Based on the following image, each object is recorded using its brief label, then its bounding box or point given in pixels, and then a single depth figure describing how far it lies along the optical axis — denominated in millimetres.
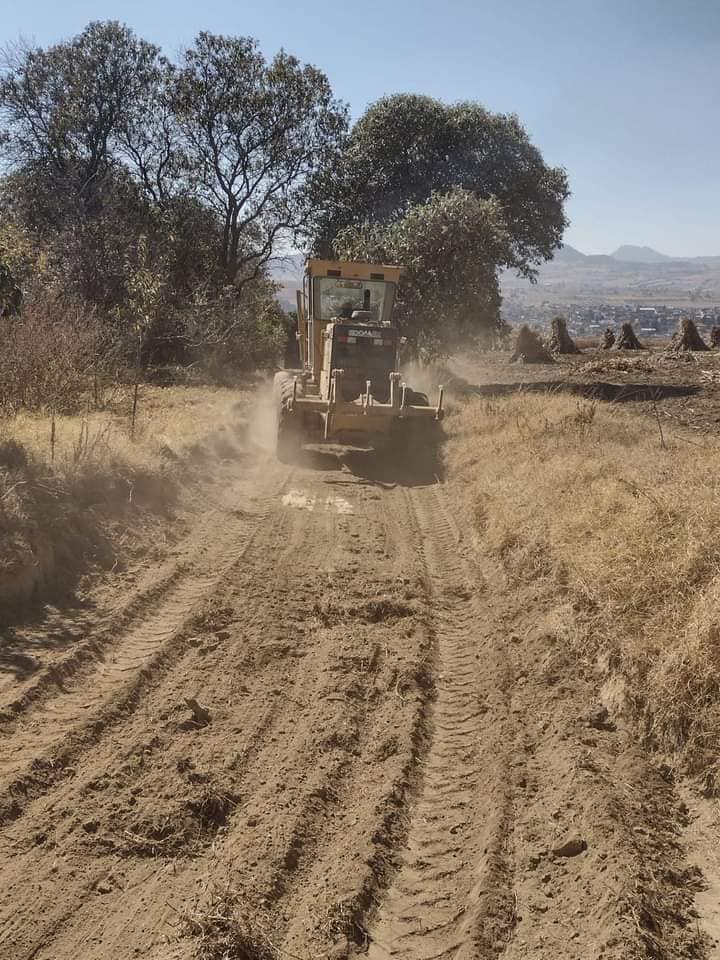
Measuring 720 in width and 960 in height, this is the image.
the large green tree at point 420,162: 23156
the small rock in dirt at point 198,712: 4707
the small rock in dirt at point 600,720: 4719
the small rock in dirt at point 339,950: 3053
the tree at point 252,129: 21609
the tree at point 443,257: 19000
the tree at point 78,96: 20719
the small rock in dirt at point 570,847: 3701
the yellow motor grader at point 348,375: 11922
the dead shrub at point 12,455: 8016
